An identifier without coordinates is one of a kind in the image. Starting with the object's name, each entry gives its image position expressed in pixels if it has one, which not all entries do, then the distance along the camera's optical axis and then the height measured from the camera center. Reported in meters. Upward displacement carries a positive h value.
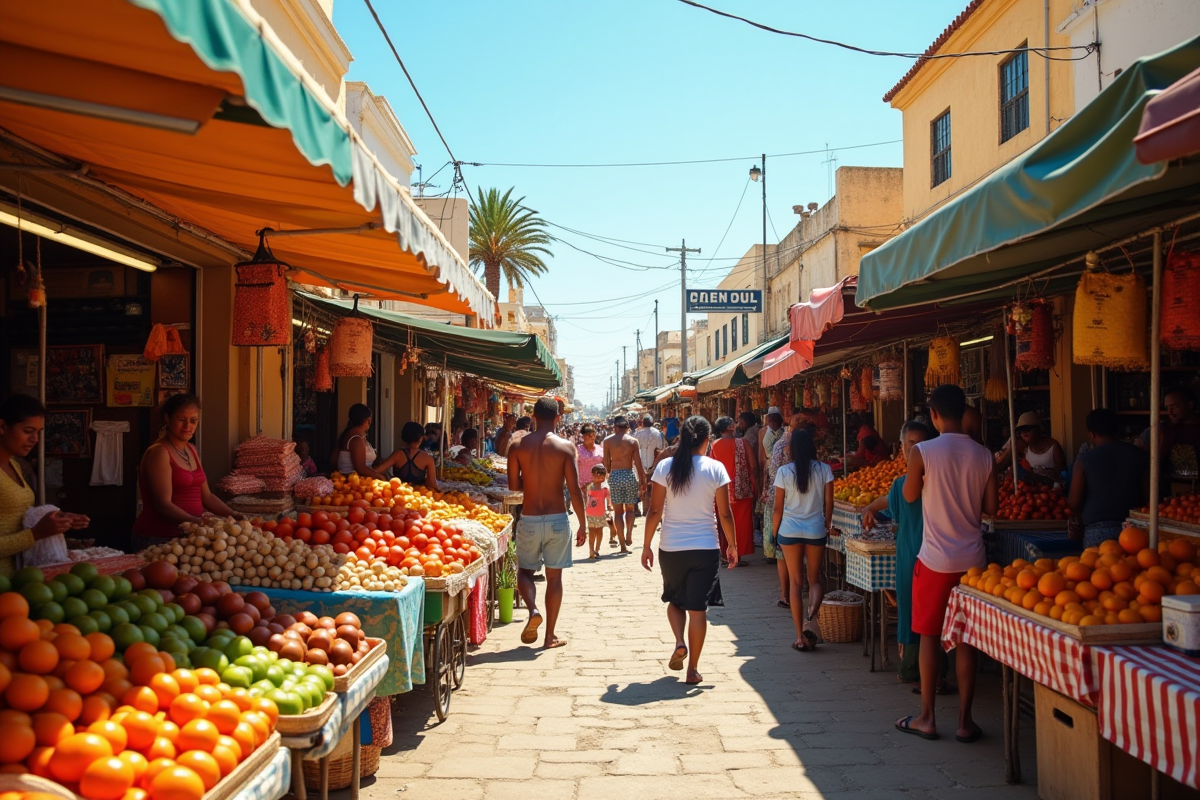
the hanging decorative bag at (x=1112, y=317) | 4.95 +0.56
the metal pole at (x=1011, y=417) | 7.09 -0.03
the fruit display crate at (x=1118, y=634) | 3.85 -1.01
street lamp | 28.83 +8.13
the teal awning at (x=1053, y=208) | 3.17 +1.05
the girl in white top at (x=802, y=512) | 7.66 -0.90
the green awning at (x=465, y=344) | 9.77 +0.98
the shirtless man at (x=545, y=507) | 7.80 -0.84
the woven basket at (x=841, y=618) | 7.94 -1.91
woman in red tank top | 5.59 -0.40
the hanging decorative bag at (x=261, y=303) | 6.23 +0.86
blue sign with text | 26.14 +3.54
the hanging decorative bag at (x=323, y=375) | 8.66 +0.44
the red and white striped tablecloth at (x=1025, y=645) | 3.85 -1.20
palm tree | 31.16 +6.64
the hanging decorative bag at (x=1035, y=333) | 6.58 +0.63
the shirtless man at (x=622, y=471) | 13.70 -0.90
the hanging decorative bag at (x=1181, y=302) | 4.55 +0.61
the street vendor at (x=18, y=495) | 4.33 -0.39
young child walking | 13.40 -1.43
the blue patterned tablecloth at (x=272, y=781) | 2.75 -1.24
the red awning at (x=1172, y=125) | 2.54 +0.89
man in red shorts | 5.37 -0.74
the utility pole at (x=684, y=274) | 34.59 +6.34
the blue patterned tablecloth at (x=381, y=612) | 4.76 -1.09
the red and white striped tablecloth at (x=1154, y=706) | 3.16 -1.18
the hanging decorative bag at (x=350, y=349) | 7.75 +0.63
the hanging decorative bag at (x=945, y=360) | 8.91 +0.57
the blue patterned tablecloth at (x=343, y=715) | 3.25 -1.26
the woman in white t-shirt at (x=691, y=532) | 6.65 -0.91
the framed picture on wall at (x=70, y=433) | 7.48 -0.12
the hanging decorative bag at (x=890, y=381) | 10.67 +0.42
